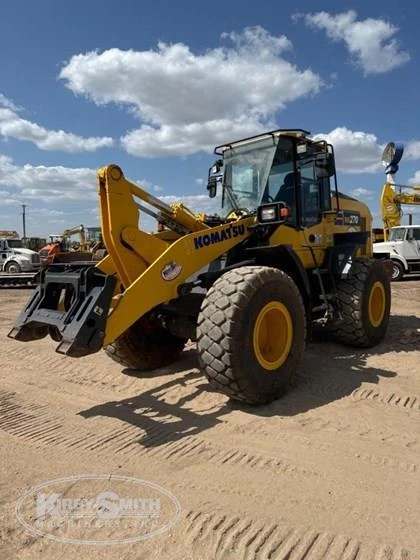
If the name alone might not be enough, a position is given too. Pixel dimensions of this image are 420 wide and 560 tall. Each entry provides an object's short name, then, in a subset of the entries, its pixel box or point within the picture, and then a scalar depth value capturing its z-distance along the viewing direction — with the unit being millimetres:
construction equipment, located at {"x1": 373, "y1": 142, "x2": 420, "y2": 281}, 20266
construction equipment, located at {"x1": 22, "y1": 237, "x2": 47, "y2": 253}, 35500
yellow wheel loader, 4383
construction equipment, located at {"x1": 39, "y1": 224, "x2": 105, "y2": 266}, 19875
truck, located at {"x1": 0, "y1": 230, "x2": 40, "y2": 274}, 24406
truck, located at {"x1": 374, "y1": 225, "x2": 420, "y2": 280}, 19984
